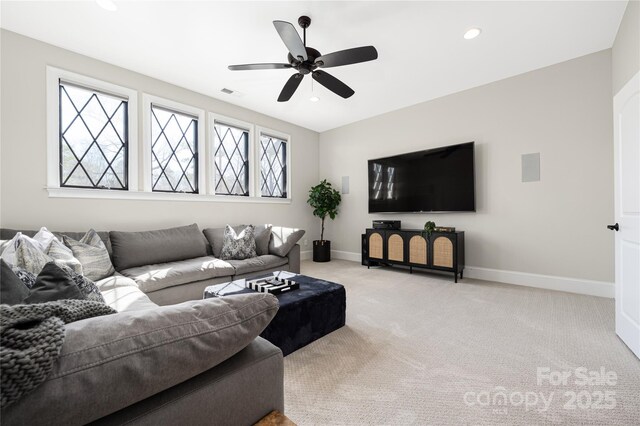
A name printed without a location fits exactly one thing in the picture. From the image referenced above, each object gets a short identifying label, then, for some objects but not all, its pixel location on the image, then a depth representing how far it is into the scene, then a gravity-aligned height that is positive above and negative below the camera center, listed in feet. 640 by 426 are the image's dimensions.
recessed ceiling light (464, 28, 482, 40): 8.55 +5.81
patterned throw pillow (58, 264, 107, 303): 3.89 -1.11
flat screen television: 12.59 +1.62
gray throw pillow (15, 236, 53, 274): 5.52 -0.88
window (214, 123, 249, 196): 14.05 +2.93
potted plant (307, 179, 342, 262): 17.06 +0.52
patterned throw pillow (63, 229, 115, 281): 7.68 -1.21
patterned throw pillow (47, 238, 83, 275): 6.25 -0.98
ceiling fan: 7.07 +4.56
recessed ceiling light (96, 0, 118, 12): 7.33 +5.85
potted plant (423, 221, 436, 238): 12.78 -0.76
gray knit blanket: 1.34 -0.72
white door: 6.02 +0.01
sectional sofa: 1.54 -1.05
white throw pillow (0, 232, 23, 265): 5.49 -0.75
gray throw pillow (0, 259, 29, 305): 2.48 -0.69
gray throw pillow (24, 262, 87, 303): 2.81 -0.79
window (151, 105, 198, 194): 12.00 +2.97
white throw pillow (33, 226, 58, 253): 6.75 -0.61
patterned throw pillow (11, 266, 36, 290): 3.41 -0.81
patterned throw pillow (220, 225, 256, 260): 11.09 -1.35
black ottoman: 6.11 -2.49
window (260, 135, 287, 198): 16.29 +2.96
